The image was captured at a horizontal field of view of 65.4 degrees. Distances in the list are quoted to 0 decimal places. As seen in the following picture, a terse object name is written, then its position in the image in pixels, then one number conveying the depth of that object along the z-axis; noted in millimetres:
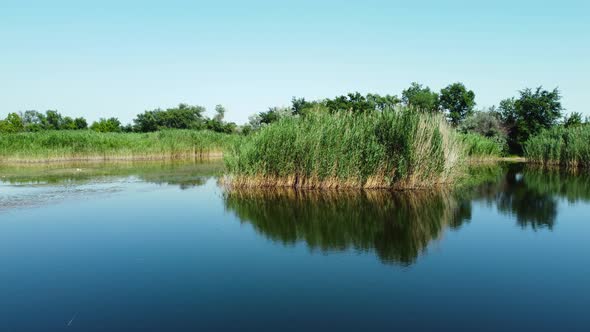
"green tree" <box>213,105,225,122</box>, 80638
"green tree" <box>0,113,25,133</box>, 57003
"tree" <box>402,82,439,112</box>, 61400
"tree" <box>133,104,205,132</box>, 69812
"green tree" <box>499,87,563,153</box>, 43438
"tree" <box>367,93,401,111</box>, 61019
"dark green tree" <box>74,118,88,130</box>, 64938
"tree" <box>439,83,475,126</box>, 60000
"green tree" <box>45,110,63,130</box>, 67938
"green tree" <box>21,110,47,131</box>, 60050
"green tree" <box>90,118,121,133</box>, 62241
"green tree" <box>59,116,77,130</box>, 61944
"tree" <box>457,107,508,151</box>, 44188
